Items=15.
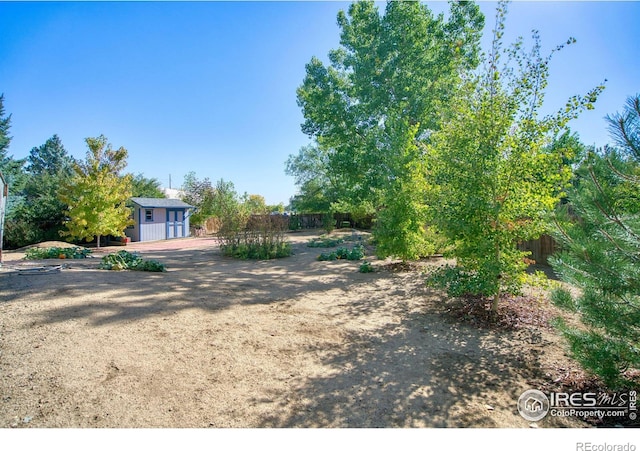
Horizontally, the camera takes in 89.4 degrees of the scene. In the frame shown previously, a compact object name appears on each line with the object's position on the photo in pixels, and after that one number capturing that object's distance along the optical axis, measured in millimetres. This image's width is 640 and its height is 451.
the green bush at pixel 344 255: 10798
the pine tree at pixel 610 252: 2047
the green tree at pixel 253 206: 18369
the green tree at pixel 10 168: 18031
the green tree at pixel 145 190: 25209
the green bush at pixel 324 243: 15081
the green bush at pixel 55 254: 10320
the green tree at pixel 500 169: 4152
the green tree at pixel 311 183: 29641
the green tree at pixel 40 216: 17375
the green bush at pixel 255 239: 11703
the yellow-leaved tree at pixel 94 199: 15609
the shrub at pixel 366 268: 8398
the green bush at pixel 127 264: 7637
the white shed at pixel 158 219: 20797
